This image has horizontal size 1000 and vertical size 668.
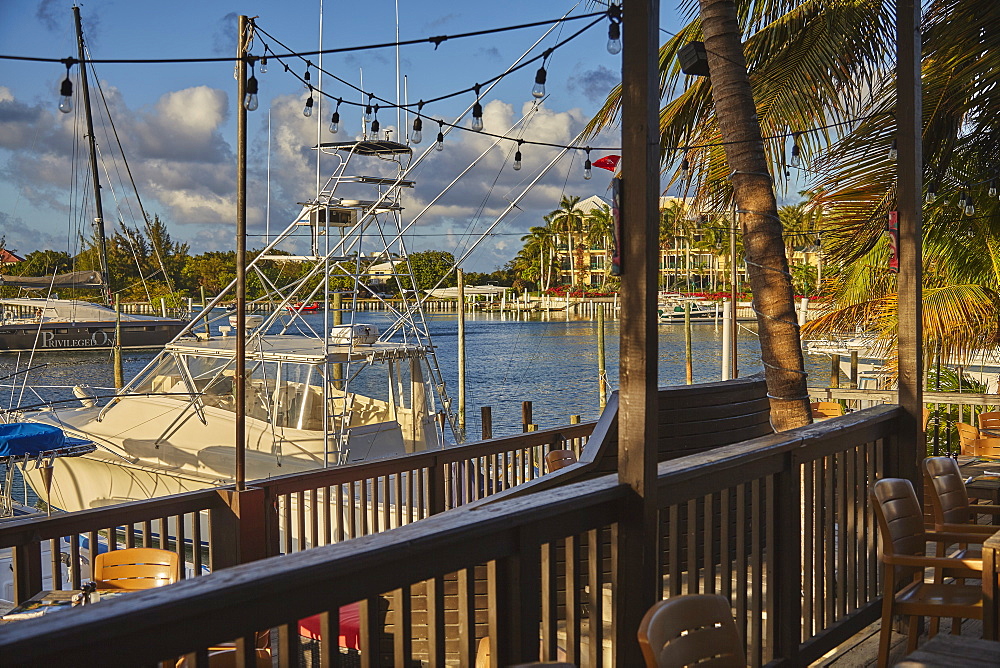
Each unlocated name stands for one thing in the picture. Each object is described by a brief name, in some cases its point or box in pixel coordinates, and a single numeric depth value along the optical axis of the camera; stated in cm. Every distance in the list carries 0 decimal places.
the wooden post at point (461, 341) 2040
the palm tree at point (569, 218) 6631
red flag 773
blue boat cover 932
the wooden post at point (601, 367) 2133
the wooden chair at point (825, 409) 945
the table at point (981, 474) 512
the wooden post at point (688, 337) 2335
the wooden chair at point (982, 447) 781
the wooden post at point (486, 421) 1211
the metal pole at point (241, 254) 457
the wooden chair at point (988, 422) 843
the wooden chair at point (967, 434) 800
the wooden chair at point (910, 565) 322
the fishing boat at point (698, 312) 6644
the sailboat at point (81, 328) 3502
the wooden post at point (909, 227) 420
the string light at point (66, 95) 457
